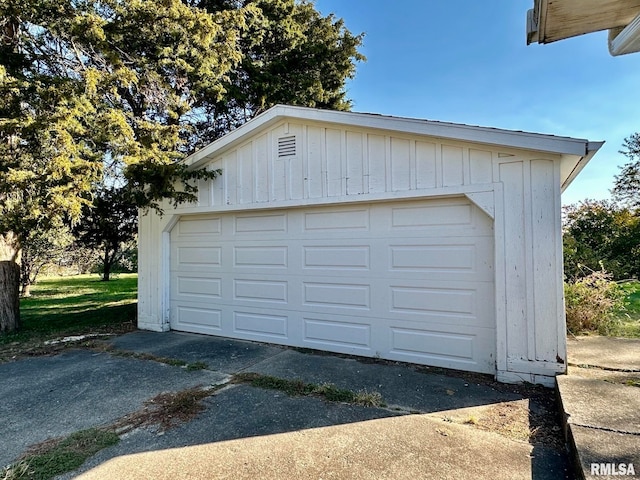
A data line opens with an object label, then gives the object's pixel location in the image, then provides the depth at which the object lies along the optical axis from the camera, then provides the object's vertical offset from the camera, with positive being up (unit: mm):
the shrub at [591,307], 5395 -1076
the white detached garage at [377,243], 3844 -21
